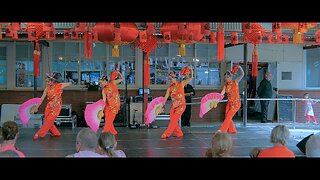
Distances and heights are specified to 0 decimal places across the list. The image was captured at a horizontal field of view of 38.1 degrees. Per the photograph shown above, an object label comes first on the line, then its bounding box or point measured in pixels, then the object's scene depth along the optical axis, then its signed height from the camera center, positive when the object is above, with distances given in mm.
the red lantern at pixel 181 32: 8273 +877
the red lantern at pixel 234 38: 11227 +1014
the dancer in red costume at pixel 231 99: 11367 -473
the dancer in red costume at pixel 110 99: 11077 -452
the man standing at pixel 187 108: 13853 -848
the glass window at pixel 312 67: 16547 +448
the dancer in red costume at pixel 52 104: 11039 -586
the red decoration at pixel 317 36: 10611 +1003
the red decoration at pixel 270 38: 11164 +1024
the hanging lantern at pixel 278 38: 11773 +1065
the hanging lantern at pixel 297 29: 7767 +895
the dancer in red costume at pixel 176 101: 11156 -508
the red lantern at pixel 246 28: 9045 +1022
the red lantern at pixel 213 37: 10399 +970
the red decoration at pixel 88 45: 8758 +678
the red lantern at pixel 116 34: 8195 +847
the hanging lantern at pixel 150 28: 9469 +1053
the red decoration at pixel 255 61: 10250 +416
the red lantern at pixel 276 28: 7648 +886
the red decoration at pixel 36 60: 10852 +483
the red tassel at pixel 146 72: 10953 +189
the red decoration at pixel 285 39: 12438 +1092
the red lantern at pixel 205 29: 8823 +991
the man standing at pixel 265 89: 14539 -292
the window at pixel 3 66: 15094 +469
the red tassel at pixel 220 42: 7965 +681
